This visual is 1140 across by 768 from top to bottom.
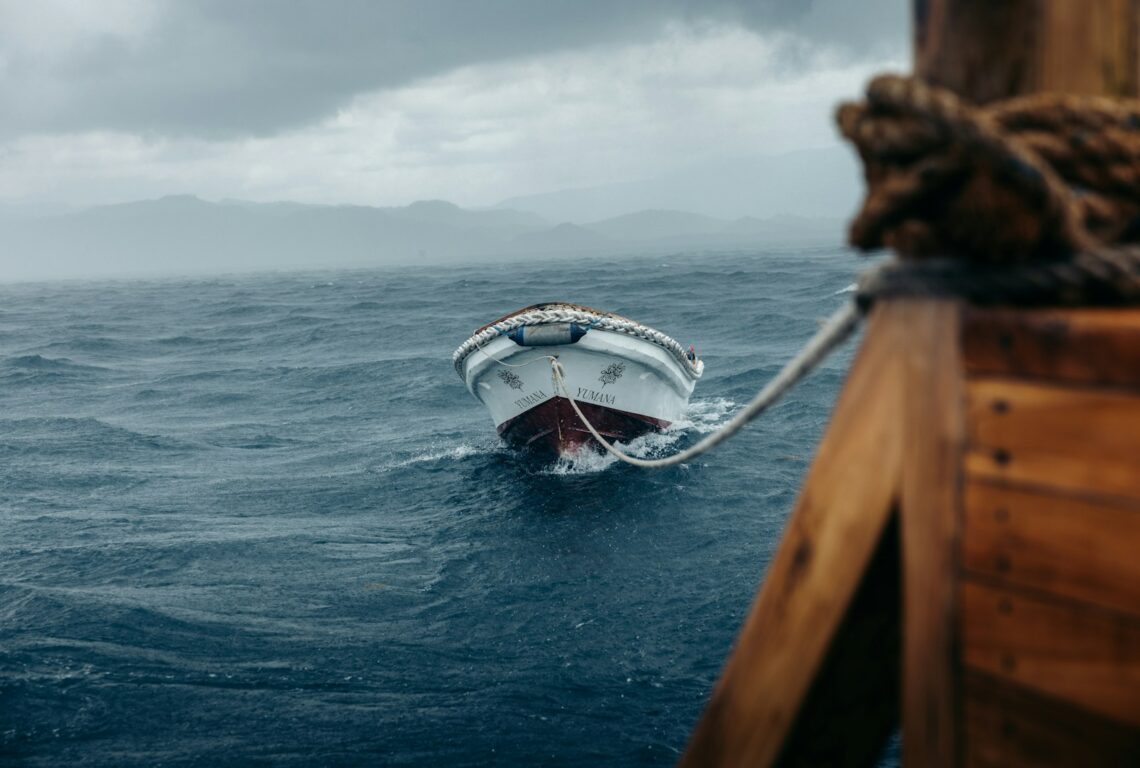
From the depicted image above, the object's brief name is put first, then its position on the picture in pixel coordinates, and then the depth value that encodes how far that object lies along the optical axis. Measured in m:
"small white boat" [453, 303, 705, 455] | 14.35
